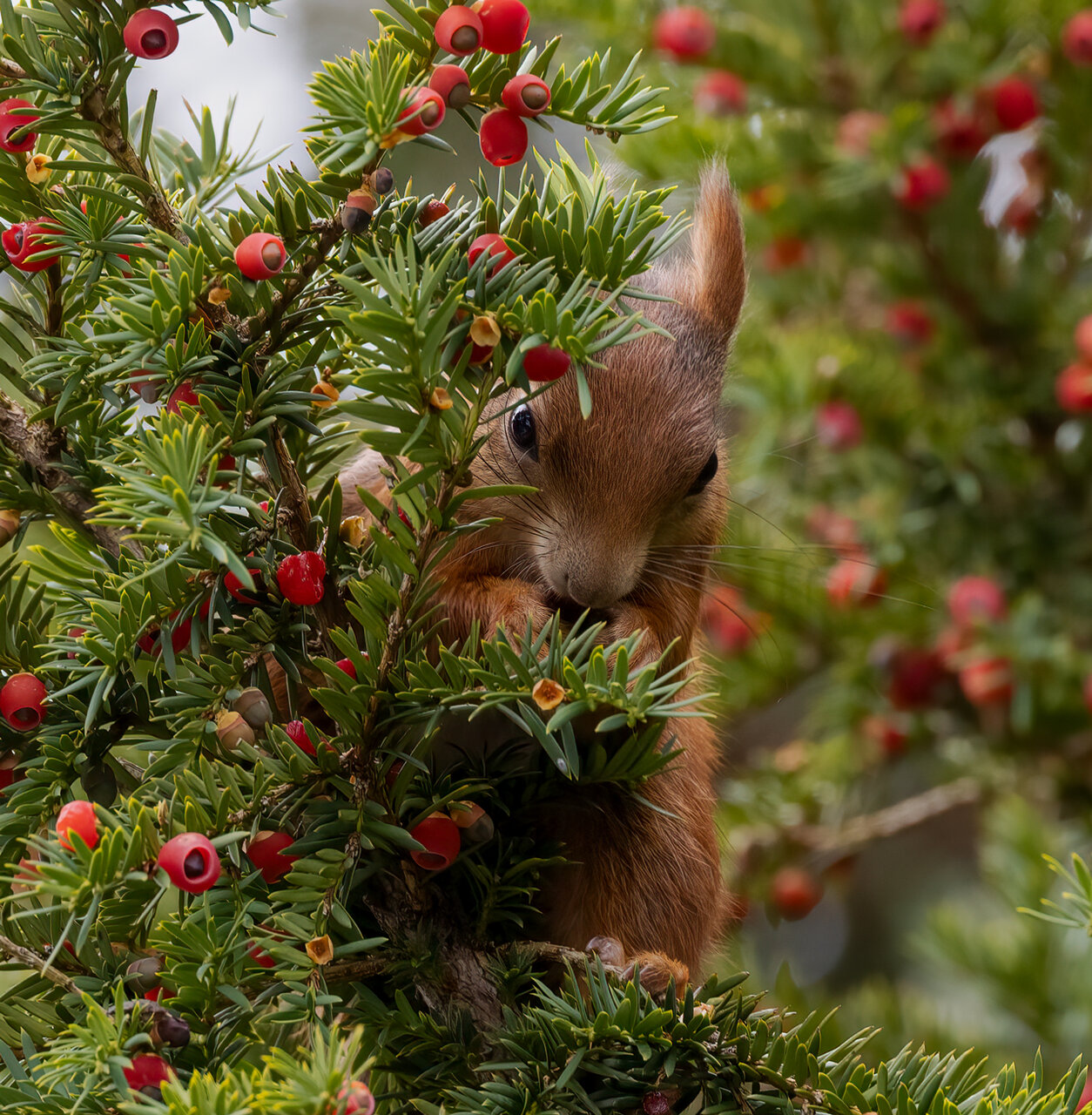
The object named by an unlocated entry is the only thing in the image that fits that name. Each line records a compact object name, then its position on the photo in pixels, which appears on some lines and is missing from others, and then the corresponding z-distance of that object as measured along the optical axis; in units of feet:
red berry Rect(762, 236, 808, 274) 17.45
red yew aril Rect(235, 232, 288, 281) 10.42
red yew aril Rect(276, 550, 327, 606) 10.47
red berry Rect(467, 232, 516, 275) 10.44
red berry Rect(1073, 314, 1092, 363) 13.54
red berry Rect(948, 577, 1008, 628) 14.65
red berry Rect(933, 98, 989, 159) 15.81
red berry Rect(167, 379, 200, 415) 10.47
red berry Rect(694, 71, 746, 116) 15.81
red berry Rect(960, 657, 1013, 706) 14.59
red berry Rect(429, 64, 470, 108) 10.44
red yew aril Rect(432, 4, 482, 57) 10.41
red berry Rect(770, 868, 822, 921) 16.25
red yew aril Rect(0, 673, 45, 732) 10.52
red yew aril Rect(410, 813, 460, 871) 10.53
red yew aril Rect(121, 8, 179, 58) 10.45
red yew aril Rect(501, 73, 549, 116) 10.45
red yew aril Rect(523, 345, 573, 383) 10.41
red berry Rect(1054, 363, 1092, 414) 13.81
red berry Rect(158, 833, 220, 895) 10.35
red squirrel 10.91
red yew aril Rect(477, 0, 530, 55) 10.43
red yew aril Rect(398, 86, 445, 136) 10.38
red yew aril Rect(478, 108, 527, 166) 10.46
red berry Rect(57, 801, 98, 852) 10.36
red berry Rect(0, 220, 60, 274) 10.53
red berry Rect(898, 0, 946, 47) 14.67
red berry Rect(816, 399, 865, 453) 15.97
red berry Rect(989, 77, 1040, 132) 15.08
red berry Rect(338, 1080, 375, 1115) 10.31
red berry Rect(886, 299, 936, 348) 16.54
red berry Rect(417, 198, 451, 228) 10.50
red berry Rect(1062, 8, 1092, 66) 13.94
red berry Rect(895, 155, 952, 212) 15.07
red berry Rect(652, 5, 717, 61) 15.12
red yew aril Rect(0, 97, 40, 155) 10.49
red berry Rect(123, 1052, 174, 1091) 10.36
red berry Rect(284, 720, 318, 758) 10.52
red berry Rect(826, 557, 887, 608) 15.74
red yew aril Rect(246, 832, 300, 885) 10.46
